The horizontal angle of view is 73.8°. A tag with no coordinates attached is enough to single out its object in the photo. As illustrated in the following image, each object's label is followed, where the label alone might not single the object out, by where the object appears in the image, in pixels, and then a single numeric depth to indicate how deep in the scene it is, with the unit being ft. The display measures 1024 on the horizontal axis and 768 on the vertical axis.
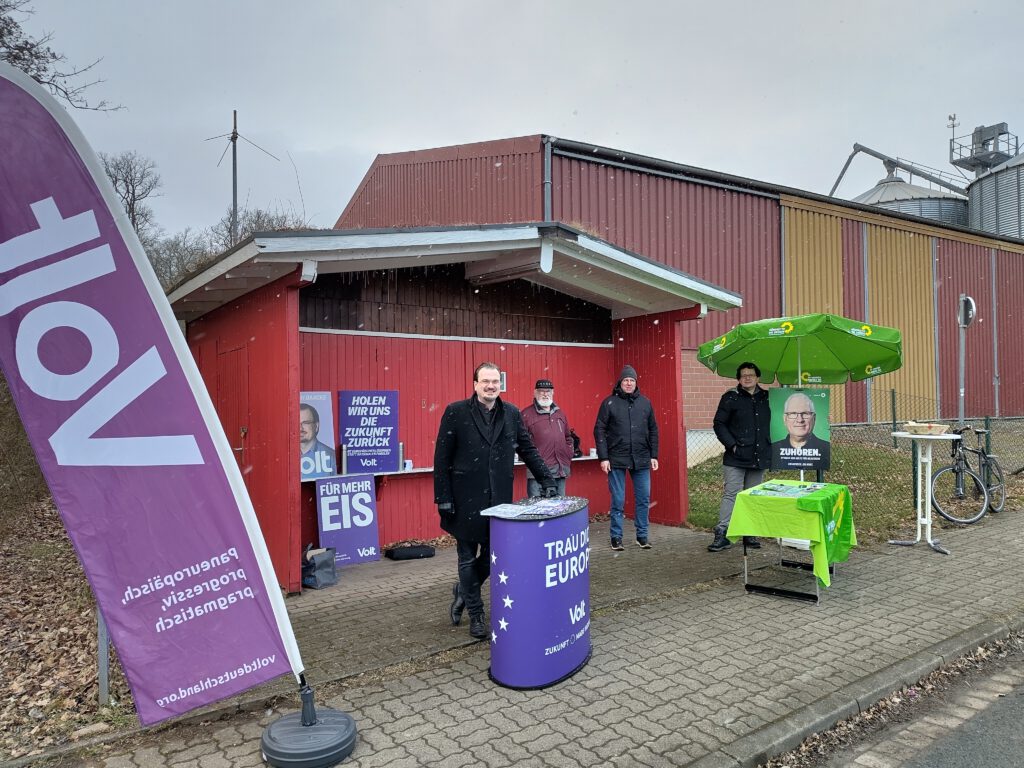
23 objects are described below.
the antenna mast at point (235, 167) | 68.18
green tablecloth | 17.07
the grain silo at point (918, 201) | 92.89
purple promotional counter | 12.46
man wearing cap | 23.65
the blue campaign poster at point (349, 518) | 21.94
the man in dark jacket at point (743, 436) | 22.85
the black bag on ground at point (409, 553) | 23.18
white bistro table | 22.29
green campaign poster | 22.20
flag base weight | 9.84
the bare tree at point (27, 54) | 32.86
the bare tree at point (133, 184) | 85.61
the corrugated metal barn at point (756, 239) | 46.21
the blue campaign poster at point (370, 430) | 23.36
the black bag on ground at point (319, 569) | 19.69
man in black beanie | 23.61
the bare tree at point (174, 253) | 71.85
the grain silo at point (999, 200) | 89.61
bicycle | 29.58
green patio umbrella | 21.11
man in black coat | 14.96
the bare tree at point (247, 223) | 65.29
